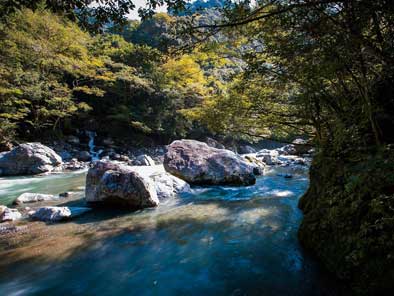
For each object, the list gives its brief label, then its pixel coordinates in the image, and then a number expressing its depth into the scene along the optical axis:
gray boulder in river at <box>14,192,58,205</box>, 6.66
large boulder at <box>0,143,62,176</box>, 11.44
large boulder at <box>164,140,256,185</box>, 8.88
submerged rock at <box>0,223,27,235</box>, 4.64
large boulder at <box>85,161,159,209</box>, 5.91
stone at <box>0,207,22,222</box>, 5.25
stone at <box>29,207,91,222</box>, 5.19
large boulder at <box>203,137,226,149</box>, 25.42
